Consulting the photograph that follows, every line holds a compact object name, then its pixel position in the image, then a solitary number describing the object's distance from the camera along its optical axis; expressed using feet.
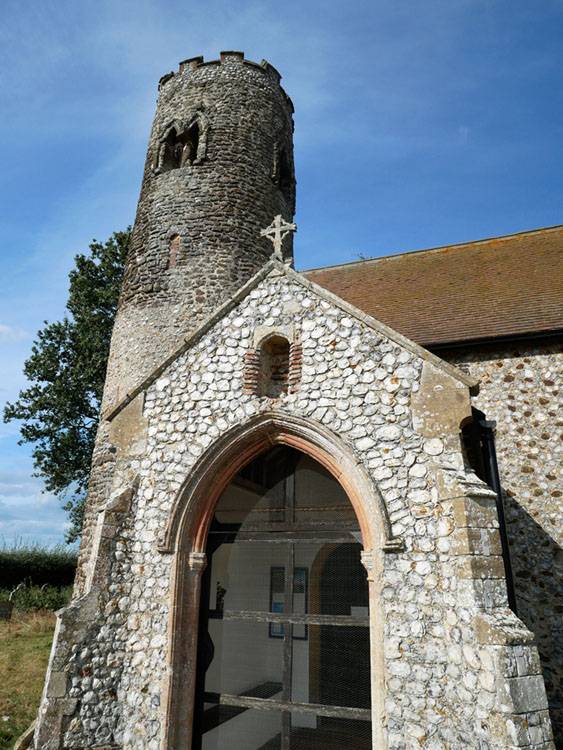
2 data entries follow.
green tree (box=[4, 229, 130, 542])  65.10
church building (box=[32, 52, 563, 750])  15.29
